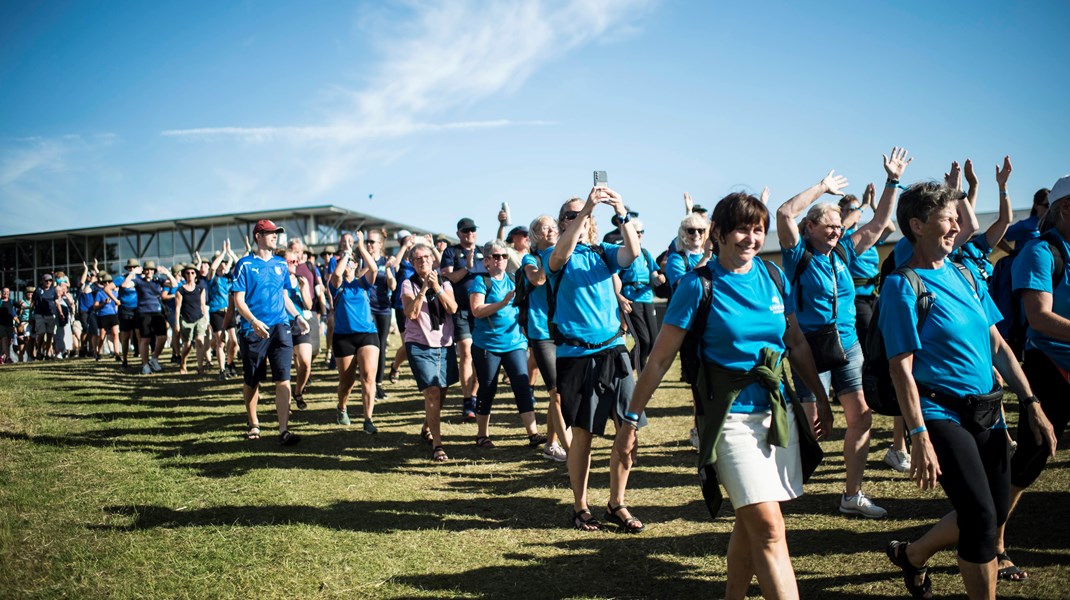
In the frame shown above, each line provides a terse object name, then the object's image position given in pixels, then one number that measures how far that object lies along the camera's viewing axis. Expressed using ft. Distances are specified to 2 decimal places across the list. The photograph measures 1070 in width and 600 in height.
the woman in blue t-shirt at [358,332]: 28.86
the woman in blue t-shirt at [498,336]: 24.67
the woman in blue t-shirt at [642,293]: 29.86
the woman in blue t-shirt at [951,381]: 10.57
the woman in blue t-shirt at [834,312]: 17.51
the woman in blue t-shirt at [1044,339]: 12.38
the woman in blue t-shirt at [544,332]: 19.42
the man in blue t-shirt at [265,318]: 26.91
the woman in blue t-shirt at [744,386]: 10.36
